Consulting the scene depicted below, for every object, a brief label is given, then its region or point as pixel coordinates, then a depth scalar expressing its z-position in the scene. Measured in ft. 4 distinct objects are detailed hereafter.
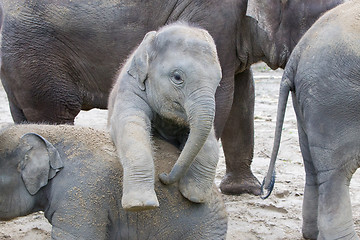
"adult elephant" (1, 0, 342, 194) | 26.27
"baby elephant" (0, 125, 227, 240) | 17.82
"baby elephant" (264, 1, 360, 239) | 19.99
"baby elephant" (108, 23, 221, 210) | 16.71
